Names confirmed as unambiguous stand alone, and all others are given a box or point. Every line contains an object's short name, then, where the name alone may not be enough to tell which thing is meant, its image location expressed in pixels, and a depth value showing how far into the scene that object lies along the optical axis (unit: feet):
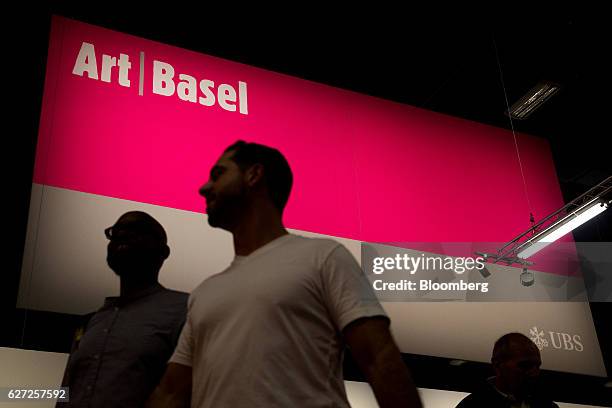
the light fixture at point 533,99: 16.61
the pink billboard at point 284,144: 11.61
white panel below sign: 10.03
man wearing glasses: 5.47
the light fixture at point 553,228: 15.33
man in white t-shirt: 3.83
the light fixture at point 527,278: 15.29
